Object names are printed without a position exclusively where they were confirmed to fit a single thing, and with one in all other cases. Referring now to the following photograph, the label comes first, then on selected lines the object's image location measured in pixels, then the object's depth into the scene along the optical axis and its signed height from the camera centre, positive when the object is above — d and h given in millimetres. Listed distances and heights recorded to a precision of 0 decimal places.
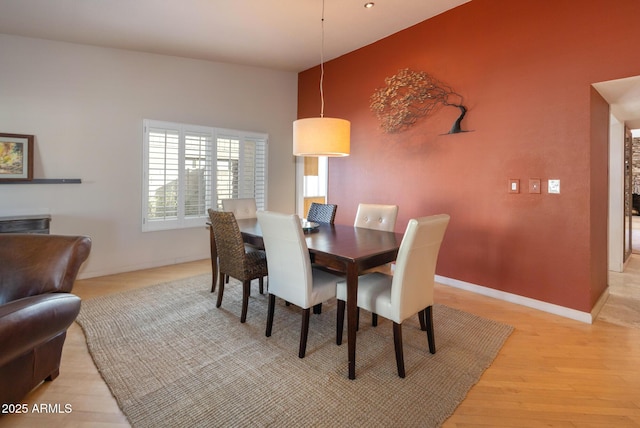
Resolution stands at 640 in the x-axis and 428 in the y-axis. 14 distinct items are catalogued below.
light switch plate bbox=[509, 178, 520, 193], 3138 +285
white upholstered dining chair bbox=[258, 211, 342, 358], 2111 -377
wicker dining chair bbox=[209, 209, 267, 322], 2660 -368
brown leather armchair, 1442 -448
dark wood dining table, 1951 -243
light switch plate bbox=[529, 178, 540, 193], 3008 +274
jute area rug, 1671 -979
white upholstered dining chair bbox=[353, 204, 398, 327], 3123 -31
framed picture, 3377 +578
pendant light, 2738 +657
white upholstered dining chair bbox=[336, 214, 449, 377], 1898 -475
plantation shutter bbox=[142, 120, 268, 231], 4309 +620
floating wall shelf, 3489 +351
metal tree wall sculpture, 3638 +1379
